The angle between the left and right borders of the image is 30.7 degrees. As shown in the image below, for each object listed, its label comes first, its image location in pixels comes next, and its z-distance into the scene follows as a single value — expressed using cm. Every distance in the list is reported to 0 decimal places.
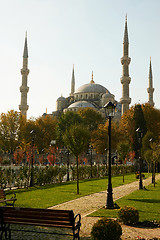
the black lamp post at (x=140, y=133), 1845
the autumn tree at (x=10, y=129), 4809
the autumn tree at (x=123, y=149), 2573
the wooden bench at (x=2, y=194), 937
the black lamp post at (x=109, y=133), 1077
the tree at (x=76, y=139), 1608
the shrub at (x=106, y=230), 608
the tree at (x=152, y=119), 4585
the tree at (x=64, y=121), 5425
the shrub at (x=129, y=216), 805
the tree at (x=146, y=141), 3657
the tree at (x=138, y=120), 4206
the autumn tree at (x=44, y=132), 5566
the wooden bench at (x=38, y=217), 599
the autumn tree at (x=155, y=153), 2112
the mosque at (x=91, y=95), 6034
